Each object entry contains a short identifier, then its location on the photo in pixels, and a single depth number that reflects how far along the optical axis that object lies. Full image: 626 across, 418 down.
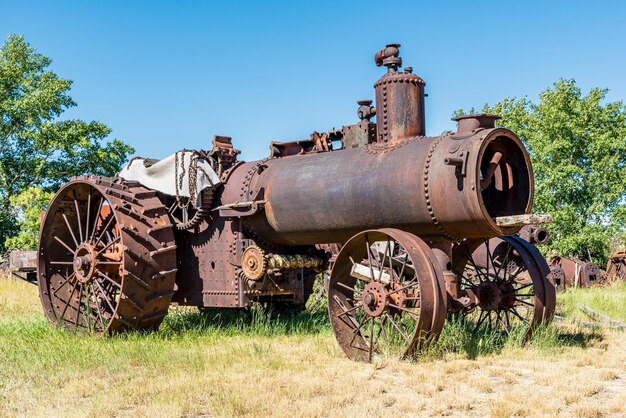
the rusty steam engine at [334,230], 7.10
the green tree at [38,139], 28.92
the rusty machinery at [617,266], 20.34
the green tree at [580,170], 25.28
